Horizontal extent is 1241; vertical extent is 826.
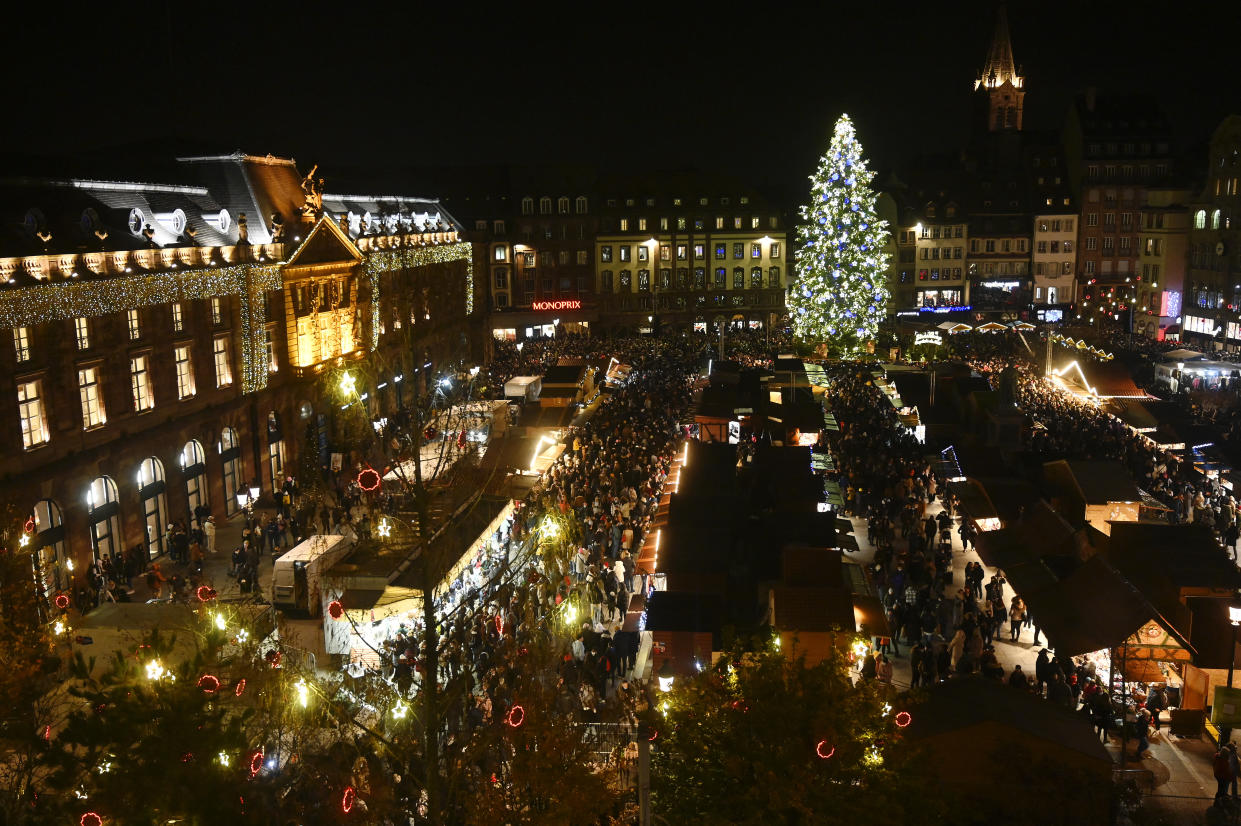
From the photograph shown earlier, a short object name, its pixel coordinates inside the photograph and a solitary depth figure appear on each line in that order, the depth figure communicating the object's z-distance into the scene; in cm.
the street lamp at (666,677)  1938
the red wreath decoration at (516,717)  1329
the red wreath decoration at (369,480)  1247
